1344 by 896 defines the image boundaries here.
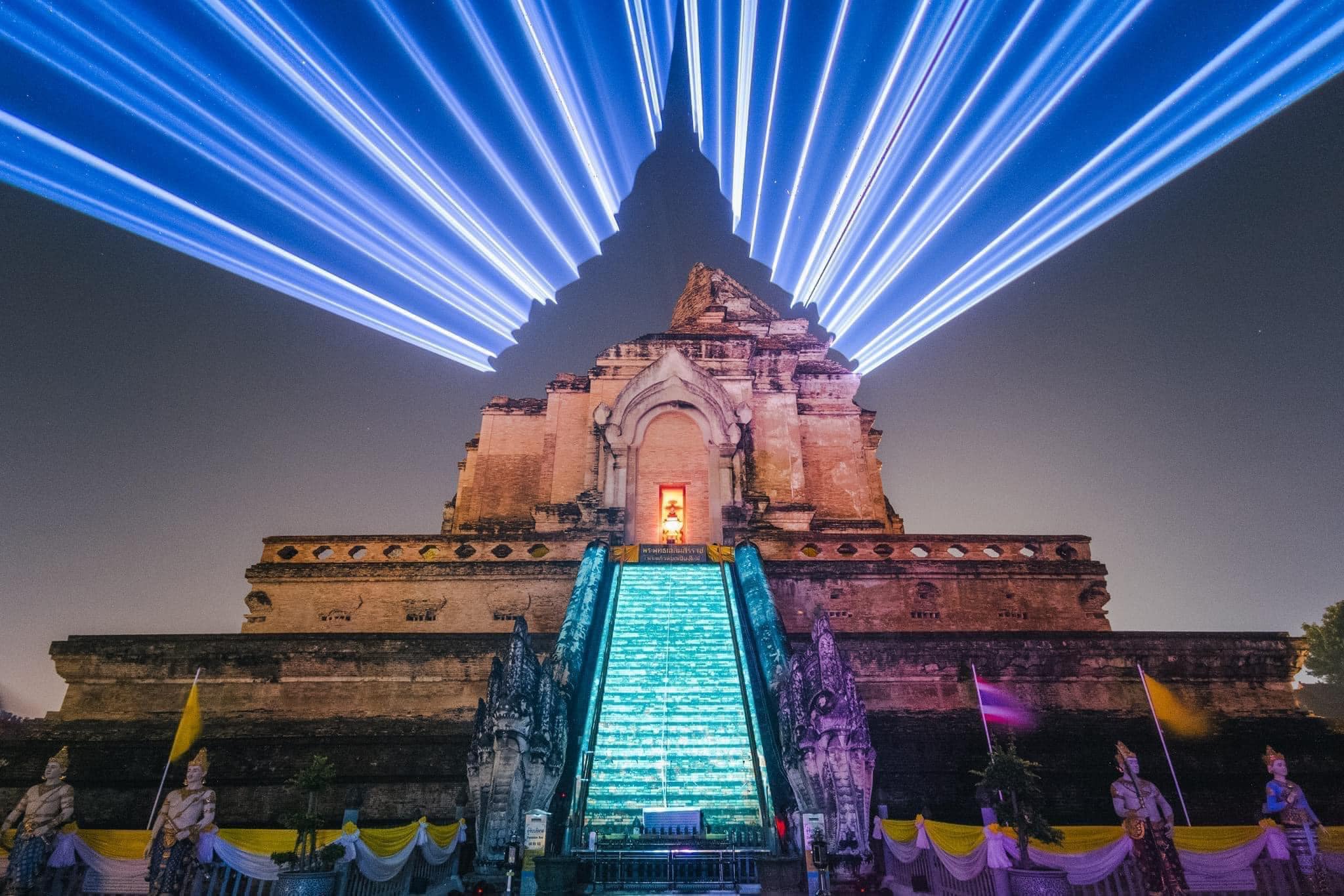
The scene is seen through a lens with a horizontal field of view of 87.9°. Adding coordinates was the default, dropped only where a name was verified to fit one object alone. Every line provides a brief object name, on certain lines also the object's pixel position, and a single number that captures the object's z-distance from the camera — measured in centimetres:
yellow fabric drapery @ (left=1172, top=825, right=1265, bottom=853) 754
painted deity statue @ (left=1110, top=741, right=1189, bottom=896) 692
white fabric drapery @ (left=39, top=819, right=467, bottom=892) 723
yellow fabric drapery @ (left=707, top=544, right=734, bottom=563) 1664
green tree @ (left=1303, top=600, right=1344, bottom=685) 3822
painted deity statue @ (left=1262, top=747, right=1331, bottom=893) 743
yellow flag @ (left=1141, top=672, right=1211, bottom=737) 1231
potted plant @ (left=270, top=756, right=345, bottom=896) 638
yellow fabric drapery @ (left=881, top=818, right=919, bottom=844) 812
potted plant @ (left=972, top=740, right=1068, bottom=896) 655
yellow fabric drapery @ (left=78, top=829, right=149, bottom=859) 784
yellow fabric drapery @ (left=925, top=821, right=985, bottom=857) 734
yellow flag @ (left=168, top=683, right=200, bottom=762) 1126
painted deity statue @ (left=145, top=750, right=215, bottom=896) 723
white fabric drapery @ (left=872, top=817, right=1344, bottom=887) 707
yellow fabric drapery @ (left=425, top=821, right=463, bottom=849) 818
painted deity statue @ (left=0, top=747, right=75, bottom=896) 738
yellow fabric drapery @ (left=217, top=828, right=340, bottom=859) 753
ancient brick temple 1112
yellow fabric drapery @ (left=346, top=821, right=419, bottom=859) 755
